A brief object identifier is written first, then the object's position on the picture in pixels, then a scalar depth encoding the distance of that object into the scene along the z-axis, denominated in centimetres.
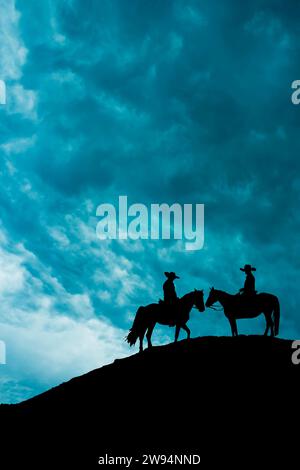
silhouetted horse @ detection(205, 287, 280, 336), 2122
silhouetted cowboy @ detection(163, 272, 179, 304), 2228
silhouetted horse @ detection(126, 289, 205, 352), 2188
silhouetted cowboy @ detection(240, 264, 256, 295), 2186
